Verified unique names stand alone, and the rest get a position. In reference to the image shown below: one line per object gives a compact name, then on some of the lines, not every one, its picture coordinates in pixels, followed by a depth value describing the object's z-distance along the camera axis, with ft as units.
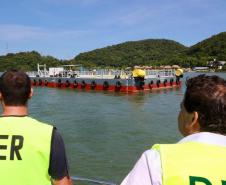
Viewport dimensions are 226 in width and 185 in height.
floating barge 110.93
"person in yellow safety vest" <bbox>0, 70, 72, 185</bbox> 7.45
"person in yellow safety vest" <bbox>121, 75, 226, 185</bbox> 5.31
